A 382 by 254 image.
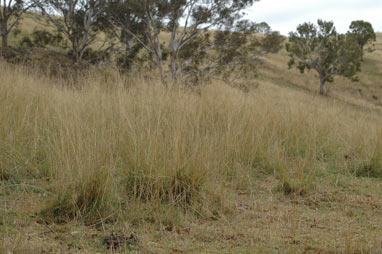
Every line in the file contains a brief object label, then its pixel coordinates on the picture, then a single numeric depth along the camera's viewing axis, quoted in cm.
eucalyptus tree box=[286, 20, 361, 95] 3139
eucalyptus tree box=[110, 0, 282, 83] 1462
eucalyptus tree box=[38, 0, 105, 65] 1875
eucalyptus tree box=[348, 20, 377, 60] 4269
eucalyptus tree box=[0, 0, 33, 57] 1975
